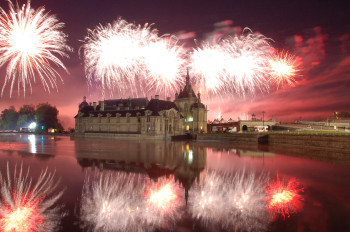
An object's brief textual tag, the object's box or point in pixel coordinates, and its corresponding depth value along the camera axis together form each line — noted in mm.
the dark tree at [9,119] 135250
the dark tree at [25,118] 124188
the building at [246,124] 79825
